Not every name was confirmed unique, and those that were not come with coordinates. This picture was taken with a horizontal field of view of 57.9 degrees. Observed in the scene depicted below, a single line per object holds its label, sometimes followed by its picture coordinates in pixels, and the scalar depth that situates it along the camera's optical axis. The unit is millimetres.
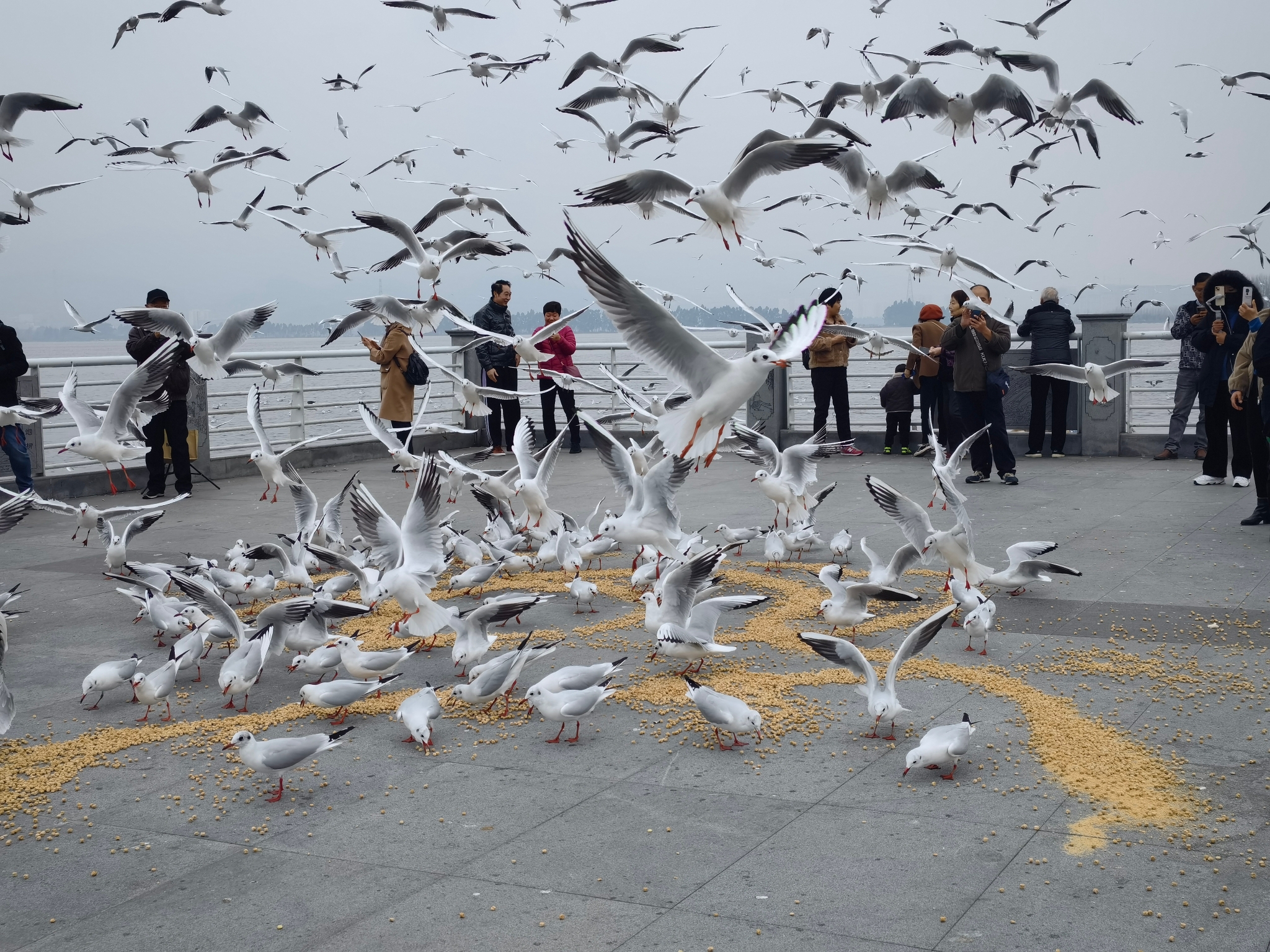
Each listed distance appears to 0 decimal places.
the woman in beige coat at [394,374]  14875
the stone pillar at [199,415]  14156
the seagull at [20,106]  10336
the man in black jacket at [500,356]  16250
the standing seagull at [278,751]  4402
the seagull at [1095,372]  12148
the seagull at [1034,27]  12085
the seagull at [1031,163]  13570
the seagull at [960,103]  10695
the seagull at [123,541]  8461
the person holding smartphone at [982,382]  12352
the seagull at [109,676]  5527
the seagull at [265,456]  10259
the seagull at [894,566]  7012
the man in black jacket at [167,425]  12539
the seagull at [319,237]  12016
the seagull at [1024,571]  7109
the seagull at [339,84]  13977
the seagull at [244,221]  12242
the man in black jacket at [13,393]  11258
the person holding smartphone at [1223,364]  9938
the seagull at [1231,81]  13164
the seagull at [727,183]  8344
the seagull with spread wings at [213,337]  10102
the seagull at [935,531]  6941
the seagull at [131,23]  12445
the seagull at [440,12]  12953
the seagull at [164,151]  11734
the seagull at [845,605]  6336
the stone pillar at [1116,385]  14812
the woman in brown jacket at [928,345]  14703
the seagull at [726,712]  4770
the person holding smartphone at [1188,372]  12172
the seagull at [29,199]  11070
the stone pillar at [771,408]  16922
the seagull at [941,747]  4312
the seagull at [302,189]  14107
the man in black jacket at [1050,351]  14344
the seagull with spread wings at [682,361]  6023
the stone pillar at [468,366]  18562
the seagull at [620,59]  12312
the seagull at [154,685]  5465
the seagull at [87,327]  11742
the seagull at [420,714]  4914
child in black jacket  15664
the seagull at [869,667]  4832
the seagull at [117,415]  10031
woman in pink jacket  16375
